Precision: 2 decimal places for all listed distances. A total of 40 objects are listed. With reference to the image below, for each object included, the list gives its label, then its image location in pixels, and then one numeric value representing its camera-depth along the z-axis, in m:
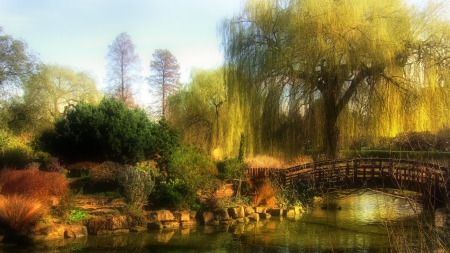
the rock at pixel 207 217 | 14.41
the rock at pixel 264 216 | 15.78
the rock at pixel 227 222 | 14.67
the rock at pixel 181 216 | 14.12
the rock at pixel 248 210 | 15.54
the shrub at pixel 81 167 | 17.42
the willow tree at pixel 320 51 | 16.84
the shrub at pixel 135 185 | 13.90
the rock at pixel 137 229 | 13.08
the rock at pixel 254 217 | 15.38
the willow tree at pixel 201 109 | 29.11
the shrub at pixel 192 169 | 15.90
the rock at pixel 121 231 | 12.77
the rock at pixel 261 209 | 15.92
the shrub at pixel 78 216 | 12.75
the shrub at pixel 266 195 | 16.48
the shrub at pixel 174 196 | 14.47
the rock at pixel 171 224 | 13.75
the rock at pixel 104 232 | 12.55
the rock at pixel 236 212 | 15.12
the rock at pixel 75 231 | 12.01
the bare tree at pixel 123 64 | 37.39
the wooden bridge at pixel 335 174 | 16.42
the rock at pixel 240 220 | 14.98
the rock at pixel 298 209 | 16.70
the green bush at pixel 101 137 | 17.92
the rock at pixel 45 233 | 11.38
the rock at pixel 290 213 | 16.28
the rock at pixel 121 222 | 12.87
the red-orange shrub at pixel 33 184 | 12.62
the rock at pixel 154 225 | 13.51
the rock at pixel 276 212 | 16.16
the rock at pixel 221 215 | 14.75
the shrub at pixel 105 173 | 15.57
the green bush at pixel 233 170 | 17.98
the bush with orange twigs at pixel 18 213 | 11.41
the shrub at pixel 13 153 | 18.08
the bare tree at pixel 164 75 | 41.25
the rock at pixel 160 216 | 13.72
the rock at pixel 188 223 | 14.08
